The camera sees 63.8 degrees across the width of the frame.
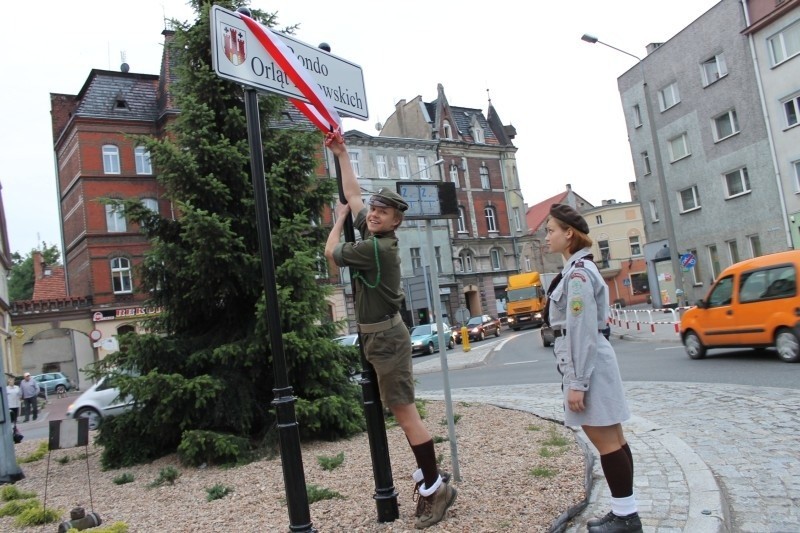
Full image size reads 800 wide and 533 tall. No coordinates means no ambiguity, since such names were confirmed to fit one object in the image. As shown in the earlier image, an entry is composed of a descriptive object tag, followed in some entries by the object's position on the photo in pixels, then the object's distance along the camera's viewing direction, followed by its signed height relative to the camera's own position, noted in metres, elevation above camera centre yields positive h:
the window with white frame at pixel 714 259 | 29.80 +0.85
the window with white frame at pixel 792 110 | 24.86 +6.08
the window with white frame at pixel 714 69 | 28.23 +9.26
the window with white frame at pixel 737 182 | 27.72 +4.00
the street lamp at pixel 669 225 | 22.17 +2.02
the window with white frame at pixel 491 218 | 54.69 +7.62
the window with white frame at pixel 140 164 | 36.78 +10.97
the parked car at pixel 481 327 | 36.50 -1.02
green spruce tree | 6.91 +0.53
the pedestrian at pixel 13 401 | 15.62 -0.66
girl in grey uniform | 3.37 -0.38
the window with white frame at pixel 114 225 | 36.44 +7.57
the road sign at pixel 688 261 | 24.77 +0.79
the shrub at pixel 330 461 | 5.83 -1.19
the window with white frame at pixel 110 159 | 36.59 +11.36
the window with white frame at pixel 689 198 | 30.84 +3.98
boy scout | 3.82 -0.01
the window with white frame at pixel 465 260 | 51.86 +4.15
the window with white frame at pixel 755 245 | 27.33 +1.16
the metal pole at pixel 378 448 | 4.03 -0.78
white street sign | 3.54 +1.64
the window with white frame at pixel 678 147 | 31.13 +6.59
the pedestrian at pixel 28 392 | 22.72 -0.74
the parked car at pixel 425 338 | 30.19 -1.00
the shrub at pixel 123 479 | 6.37 -1.19
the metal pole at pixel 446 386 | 4.85 -0.57
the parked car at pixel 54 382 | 36.69 -0.83
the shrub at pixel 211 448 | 6.48 -1.03
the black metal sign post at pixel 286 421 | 3.42 -0.45
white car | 14.83 -0.94
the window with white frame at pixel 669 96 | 31.39 +9.18
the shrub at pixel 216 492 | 5.24 -1.19
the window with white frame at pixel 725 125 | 28.03 +6.62
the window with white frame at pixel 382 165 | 48.16 +11.74
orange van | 10.98 -0.68
